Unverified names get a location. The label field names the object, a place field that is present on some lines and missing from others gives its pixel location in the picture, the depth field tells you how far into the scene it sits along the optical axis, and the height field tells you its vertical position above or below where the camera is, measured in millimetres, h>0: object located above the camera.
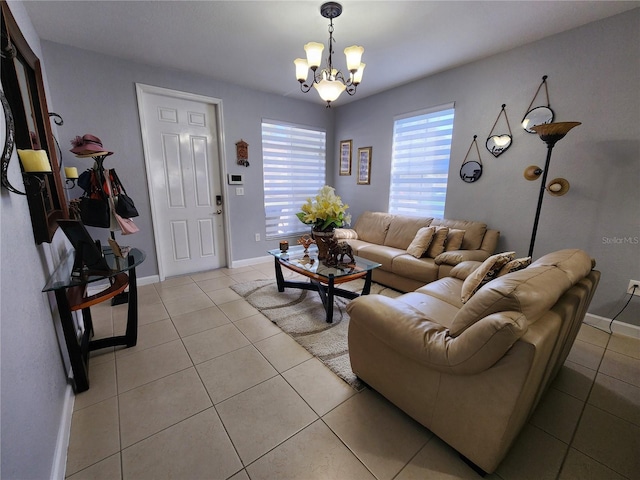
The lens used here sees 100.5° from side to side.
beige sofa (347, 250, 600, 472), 1003 -706
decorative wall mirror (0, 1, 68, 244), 1329 +378
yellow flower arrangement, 2430 -246
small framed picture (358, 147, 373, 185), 4236 +311
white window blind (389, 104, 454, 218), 3361 +325
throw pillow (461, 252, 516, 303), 1752 -558
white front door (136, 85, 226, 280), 3193 +63
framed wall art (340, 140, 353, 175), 4544 +478
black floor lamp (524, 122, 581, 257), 2105 +174
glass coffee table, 2370 -780
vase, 2549 -525
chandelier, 1949 +893
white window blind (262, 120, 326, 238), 4133 +216
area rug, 1941 -1229
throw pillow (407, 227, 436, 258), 3029 -634
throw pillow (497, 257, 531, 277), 1647 -476
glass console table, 1522 -752
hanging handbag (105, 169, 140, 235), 2244 -174
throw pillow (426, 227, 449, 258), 2998 -626
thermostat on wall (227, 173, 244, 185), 3736 +70
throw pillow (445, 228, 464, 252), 2951 -586
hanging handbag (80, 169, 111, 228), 2211 -205
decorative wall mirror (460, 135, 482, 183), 3033 +206
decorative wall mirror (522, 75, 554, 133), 2502 +684
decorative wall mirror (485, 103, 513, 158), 2770 +480
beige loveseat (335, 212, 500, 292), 2758 -711
